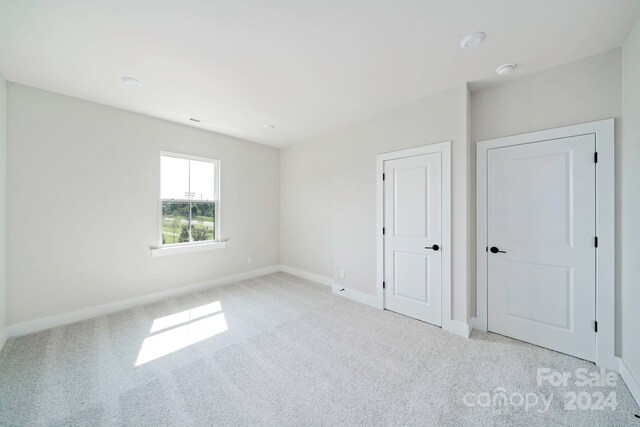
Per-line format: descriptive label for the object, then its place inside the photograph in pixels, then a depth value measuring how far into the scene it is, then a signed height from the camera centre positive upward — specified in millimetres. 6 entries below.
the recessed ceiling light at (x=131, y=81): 2375 +1366
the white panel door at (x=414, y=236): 2732 -281
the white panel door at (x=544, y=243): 2088 -295
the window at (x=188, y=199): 3602 +241
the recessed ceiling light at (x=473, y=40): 1766 +1336
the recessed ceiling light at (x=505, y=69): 2164 +1346
